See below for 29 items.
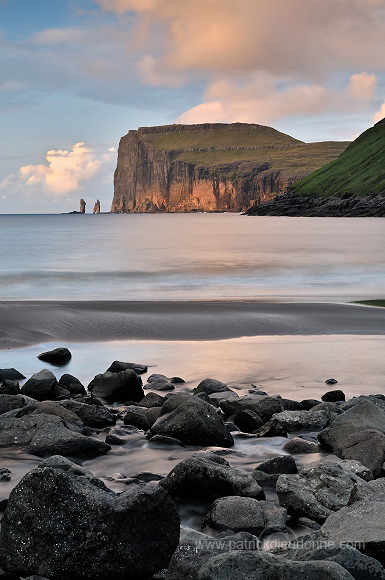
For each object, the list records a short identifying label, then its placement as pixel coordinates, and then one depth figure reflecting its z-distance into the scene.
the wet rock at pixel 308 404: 9.26
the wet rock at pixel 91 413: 8.49
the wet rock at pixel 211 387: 10.04
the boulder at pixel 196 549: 4.19
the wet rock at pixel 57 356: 12.82
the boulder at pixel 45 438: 7.28
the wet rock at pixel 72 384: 10.25
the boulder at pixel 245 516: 5.32
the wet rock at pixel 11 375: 11.06
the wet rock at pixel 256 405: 8.79
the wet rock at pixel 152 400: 9.45
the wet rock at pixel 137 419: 8.41
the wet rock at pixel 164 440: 7.62
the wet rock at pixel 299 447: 7.52
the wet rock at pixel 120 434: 7.77
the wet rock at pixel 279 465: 6.63
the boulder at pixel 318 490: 5.57
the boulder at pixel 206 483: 5.88
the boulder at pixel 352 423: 7.47
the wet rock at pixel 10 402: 8.65
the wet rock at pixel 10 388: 9.74
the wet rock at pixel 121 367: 11.18
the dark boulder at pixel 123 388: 9.97
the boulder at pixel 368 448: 6.54
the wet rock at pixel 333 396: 9.67
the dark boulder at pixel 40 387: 9.70
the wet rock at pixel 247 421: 8.44
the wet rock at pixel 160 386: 10.57
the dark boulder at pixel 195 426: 7.65
